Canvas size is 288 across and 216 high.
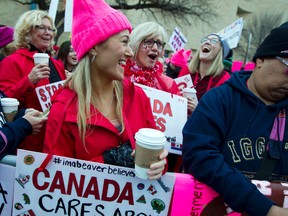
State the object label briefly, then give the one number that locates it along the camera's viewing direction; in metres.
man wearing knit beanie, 1.75
